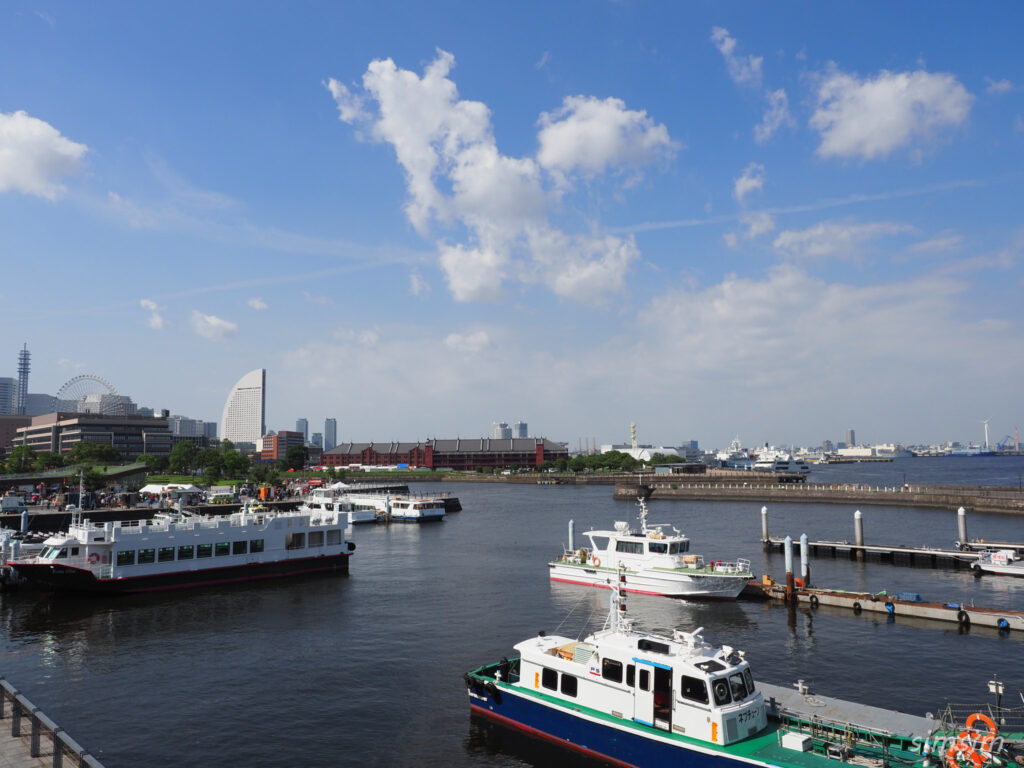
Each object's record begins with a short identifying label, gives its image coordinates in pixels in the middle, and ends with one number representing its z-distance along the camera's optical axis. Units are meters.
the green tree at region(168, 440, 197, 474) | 188.62
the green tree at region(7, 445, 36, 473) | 147.62
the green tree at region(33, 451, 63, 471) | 151.52
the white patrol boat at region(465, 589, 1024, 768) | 20.05
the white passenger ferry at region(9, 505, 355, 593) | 50.62
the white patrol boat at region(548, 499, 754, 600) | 48.84
